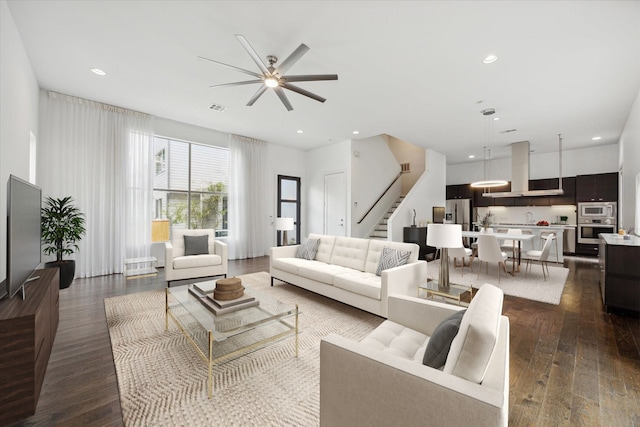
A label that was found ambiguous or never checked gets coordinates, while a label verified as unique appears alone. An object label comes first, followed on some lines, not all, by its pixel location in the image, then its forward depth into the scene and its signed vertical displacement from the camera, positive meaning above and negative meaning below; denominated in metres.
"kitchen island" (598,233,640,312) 3.16 -0.71
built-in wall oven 7.06 -0.12
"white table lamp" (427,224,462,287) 2.96 -0.28
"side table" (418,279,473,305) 2.83 -0.83
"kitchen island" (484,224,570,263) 6.62 -0.65
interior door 7.34 +0.26
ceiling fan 2.68 +1.59
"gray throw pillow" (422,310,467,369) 1.24 -0.61
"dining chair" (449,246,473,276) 5.16 -0.74
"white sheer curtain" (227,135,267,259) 6.77 +0.41
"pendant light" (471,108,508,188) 4.92 +1.84
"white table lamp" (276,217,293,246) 5.61 -0.23
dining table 5.15 -0.43
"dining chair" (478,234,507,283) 4.78 -0.62
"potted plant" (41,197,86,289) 4.12 -0.31
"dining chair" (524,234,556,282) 4.99 -0.77
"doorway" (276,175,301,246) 7.94 +0.33
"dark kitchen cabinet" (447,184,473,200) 9.58 +0.83
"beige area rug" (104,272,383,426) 1.64 -1.23
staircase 7.79 -0.46
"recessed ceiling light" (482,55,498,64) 3.22 +1.88
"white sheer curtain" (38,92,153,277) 4.53 +0.73
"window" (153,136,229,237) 5.90 +0.65
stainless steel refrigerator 9.41 +0.08
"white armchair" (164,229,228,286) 4.28 -0.75
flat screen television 1.75 -0.16
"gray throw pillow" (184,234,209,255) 4.65 -0.57
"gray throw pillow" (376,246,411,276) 3.27 -0.55
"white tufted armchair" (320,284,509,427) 0.94 -0.65
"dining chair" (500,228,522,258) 5.99 -0.72
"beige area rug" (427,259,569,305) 4.07 -1.18
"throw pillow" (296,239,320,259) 4.40 -0.59
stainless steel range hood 6.87 +1.17
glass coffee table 1.97 -0.90
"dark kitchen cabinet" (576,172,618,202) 7.11 +0.76
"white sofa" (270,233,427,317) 2.93 -0.76
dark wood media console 1.48 -0.85
